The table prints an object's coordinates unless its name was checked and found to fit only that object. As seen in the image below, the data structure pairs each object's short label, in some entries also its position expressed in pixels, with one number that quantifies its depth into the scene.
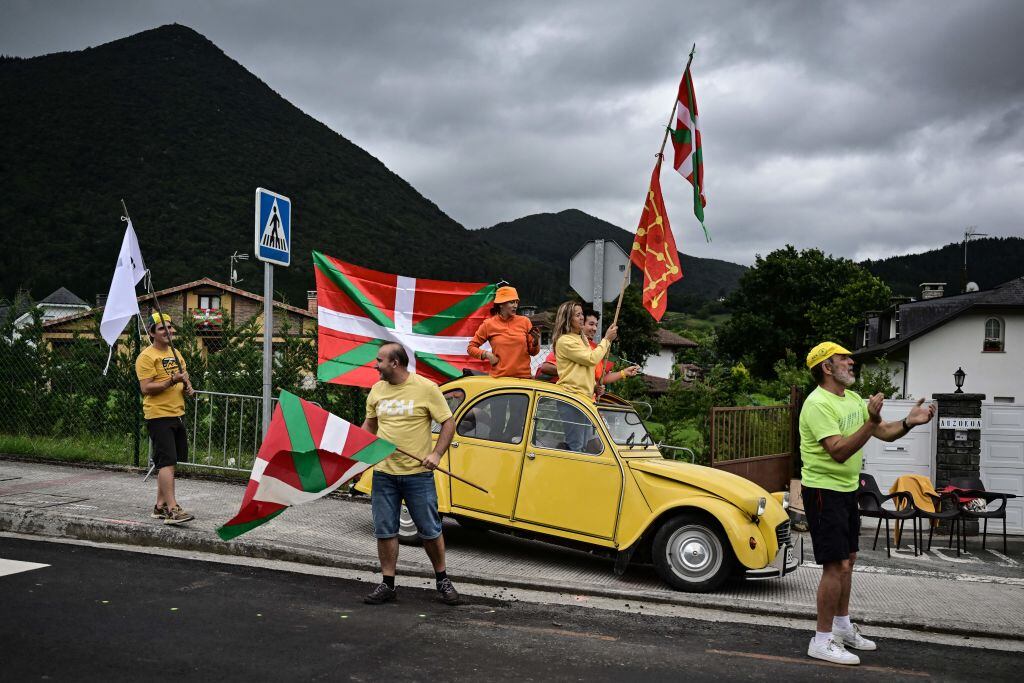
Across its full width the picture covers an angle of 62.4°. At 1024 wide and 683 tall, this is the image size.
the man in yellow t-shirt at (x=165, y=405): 8.00
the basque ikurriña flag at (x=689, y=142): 9.30
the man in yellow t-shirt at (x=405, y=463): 6.17
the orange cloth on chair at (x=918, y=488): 9.71
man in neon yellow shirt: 5.23
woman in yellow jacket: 7.64
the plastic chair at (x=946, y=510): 8.88
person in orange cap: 8.45
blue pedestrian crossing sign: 8.65
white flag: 8.84
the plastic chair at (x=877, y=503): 8.61
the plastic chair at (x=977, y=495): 9.23
